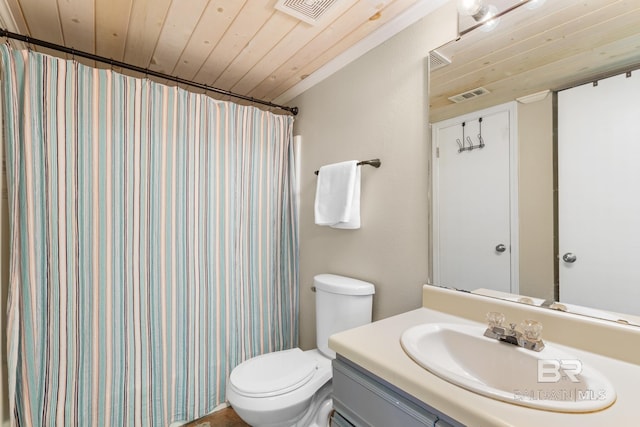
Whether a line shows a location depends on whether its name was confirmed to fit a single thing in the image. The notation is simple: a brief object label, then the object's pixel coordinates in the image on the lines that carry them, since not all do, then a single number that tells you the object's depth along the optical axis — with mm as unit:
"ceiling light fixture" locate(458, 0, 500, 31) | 1081
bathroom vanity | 575
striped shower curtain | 1288
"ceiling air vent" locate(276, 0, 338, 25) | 1229
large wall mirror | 852
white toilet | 1275
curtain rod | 1235
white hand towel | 1573
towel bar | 1501
